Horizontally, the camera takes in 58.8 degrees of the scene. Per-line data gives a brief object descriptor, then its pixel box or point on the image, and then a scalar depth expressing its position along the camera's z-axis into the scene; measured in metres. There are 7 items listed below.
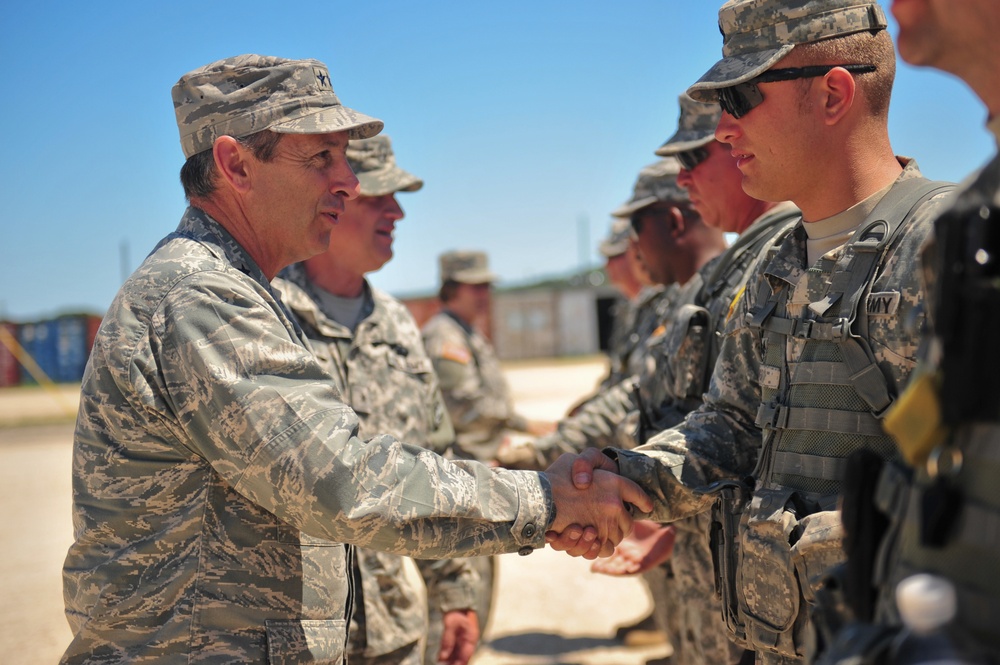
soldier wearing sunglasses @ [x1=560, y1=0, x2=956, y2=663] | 2.53
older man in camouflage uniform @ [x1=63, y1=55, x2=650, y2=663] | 2.49
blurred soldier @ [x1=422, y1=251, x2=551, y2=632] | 8.02
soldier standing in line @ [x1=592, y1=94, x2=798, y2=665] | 3.98
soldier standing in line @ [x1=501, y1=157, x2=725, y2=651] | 5.16
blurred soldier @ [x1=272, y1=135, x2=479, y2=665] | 4.12
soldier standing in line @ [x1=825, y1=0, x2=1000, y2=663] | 1.48
